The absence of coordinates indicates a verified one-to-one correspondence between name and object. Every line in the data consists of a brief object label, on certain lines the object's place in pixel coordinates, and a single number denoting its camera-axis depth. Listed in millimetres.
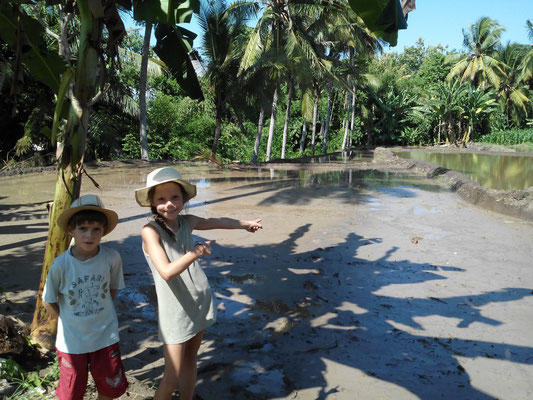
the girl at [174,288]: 2266
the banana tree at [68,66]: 2814
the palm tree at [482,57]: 39188
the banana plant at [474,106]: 36625
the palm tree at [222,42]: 18875
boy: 2154
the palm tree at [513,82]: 40594
